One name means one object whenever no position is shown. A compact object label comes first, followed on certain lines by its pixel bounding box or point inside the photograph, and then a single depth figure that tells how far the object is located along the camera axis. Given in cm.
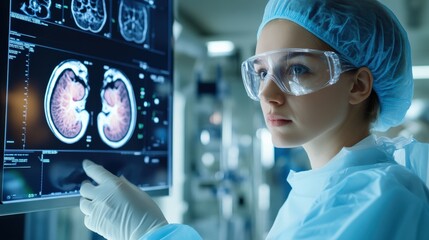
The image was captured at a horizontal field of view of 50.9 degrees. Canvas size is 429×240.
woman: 112
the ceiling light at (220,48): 496
